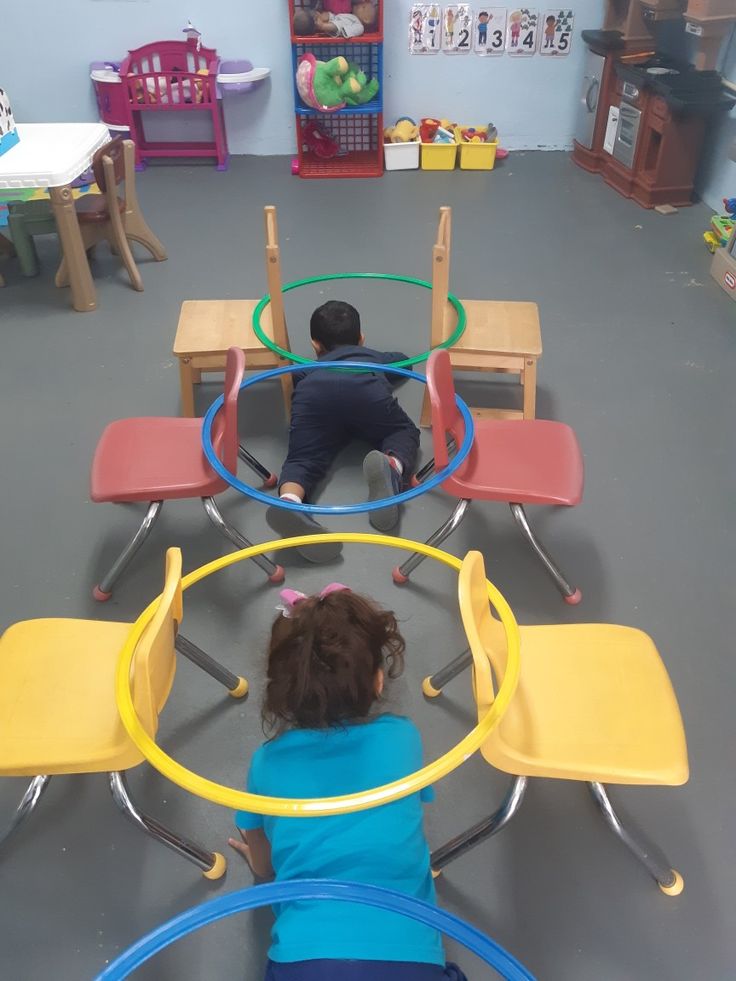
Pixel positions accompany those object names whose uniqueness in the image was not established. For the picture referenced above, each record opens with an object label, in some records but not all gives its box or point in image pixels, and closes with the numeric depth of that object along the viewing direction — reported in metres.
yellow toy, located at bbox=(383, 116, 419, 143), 5.34
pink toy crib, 5.11
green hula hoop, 2.53
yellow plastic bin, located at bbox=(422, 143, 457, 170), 5.31
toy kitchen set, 4.20
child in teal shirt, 1.13
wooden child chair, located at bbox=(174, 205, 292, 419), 2.63
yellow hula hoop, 1.12
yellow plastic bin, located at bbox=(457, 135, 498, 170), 5.32
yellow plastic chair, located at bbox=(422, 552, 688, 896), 1.30
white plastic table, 3.29
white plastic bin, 5.30
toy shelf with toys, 4.86
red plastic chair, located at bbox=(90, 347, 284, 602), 2.04
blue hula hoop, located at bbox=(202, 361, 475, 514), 1.83
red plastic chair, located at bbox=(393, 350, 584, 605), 2.01
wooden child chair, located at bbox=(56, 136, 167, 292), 3.65
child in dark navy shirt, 2.39
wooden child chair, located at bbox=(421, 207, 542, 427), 2.59
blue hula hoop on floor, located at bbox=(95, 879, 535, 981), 1.04
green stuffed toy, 4.85
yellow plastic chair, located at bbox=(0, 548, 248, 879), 1.31
